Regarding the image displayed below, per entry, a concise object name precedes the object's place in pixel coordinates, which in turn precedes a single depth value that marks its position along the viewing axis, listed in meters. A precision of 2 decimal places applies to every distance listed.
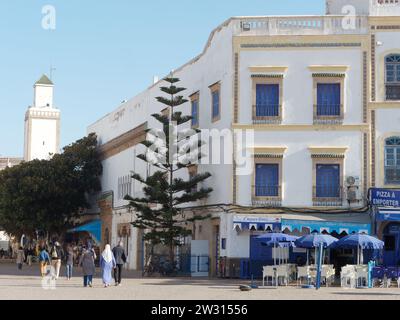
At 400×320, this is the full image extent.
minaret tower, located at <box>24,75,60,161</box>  97.50
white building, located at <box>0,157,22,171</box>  115.50
